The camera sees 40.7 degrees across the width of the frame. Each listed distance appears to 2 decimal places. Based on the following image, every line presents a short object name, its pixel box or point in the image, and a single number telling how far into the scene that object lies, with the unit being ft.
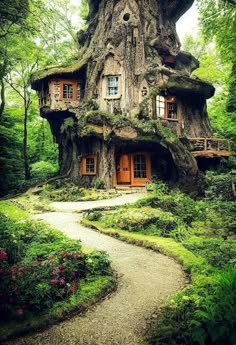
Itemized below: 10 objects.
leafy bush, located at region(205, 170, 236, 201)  63.36
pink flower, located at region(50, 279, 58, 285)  20.91
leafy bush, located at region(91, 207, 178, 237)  40.98
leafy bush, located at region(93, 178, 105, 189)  77.97
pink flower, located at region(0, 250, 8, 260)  20.77
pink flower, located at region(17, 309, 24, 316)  17.94
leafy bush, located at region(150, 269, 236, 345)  14.78
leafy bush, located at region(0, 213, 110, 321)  18.97
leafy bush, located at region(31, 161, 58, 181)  104.31
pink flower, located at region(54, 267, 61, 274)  21.91
